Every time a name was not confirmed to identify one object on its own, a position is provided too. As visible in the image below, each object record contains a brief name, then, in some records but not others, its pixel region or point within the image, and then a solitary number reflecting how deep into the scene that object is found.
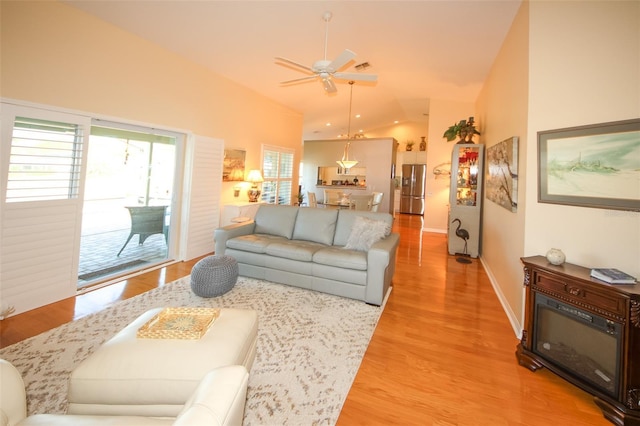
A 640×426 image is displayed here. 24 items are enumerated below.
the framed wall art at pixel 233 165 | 5.18
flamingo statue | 5.16
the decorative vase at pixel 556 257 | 2.09
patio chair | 4.01
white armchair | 0.71
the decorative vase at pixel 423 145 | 11.20
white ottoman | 1.25
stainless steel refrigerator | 11.19
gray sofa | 3.11
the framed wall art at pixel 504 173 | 2.91
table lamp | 5.57
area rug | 1.69
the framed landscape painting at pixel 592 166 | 1.92
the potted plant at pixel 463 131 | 5.45
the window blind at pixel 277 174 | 6.44
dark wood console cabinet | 1.61
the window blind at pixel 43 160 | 2.59
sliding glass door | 3.47
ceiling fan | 2.84
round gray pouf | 3.03
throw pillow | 3.40
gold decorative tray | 1.51
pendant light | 7.42
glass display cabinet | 5.24
